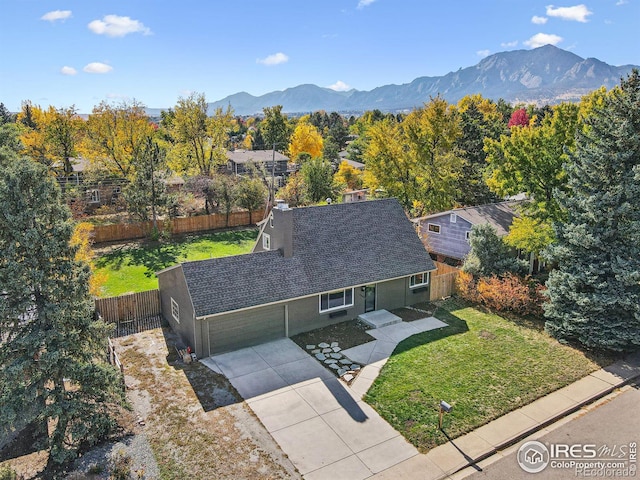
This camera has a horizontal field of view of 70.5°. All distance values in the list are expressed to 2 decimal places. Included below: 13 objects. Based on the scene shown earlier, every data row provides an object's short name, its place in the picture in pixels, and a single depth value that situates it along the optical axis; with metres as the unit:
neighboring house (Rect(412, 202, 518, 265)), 28.97
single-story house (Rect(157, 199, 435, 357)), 18.19
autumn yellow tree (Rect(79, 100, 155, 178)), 39.19
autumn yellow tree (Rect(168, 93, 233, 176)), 44.47
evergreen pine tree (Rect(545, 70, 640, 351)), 17.69
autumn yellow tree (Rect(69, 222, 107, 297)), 20.41
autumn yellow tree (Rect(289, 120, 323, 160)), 64.44
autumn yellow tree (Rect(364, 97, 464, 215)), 35.81
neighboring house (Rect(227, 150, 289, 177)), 57.42
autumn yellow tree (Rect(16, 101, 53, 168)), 41.73
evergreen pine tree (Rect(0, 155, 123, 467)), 11.84
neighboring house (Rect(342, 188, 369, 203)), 46.86
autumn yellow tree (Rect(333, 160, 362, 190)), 56.12
